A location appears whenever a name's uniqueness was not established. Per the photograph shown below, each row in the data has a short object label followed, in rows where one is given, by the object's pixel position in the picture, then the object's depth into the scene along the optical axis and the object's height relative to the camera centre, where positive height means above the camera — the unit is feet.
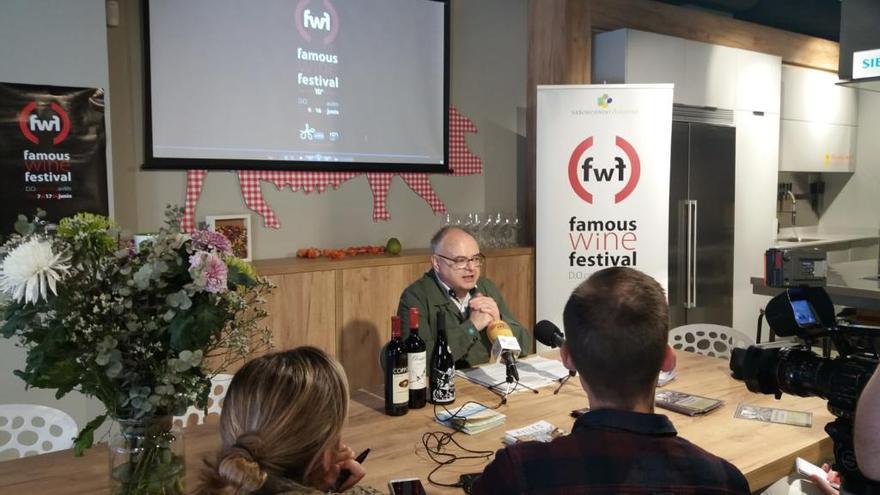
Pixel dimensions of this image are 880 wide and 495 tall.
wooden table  5.35 -2.07
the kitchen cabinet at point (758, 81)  16.61 +2.93
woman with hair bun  3.48 -1.16
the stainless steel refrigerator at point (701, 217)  15.17 -0.33
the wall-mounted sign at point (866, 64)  12.92 +2.57
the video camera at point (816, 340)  4.67 -0.97
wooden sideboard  11.35 -1.69
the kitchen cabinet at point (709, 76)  15.42 +2.86
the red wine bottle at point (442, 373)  6.97 -1.70
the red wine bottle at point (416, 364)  6.61 -1.54
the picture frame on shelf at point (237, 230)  11.70 -0.45
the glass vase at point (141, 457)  4.37 -1.59
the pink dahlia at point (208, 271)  4.19 -0.41
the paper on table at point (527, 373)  7.76 -1.97
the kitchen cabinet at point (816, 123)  18.89 +2.24
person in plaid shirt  3.67 -1.23
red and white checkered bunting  11.68 +0.42
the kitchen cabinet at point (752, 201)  16.74 +0.02
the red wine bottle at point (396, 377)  6.61 -1.65
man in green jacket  9.32 -1.28
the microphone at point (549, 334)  7.31 -1.39
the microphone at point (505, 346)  7.34 -1.52
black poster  9.55 +0.74
